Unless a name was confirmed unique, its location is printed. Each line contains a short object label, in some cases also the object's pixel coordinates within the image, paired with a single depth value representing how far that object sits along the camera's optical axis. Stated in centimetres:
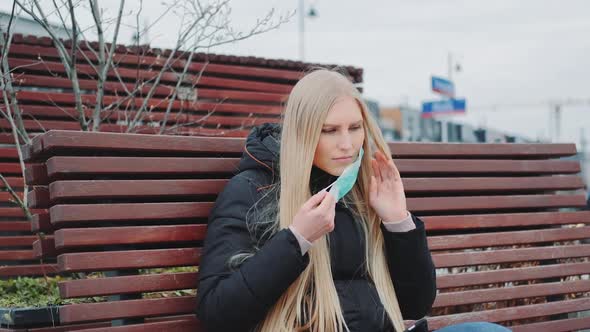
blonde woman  280
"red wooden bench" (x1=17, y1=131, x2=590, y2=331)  310
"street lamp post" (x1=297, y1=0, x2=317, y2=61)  2755
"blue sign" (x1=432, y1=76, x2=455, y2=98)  1292
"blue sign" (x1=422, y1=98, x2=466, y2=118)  1298
